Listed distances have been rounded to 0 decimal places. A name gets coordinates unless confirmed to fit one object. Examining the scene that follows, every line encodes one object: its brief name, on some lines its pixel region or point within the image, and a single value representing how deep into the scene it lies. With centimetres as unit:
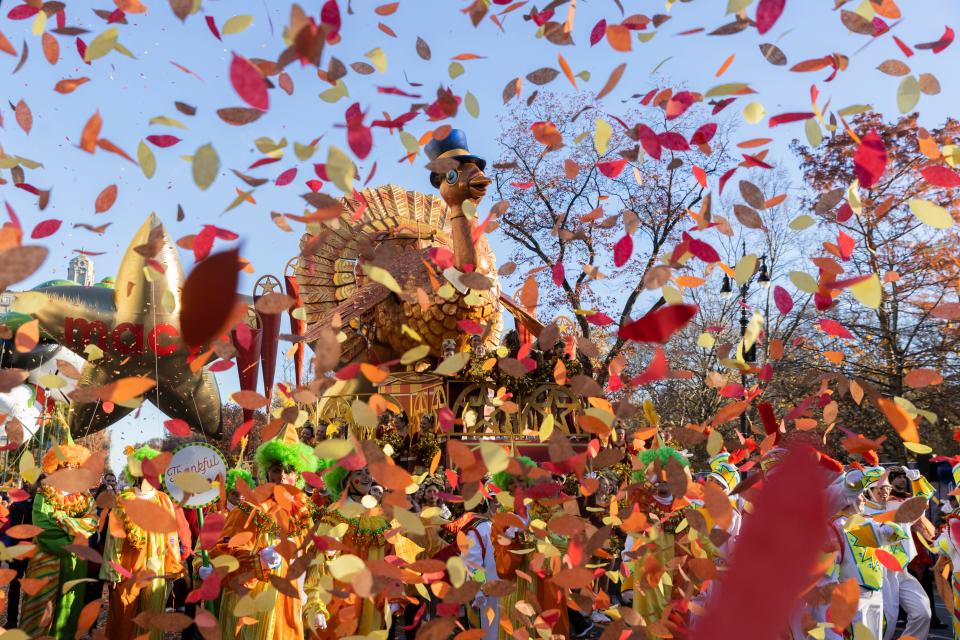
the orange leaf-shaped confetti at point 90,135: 252
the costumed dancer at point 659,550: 381
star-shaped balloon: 1301
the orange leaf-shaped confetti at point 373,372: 249
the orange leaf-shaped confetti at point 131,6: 251
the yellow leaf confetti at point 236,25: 244
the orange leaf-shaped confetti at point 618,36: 271
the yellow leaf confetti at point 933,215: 259
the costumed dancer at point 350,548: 506
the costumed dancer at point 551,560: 349
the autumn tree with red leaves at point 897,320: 1280
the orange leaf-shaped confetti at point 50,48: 267
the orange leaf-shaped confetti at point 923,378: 297
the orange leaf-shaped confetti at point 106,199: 284
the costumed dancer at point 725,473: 708
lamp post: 1286
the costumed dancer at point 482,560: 589
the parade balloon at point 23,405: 1573
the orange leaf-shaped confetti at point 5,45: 262
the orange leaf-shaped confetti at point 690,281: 317
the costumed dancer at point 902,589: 640
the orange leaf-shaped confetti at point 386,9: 276
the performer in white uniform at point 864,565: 588
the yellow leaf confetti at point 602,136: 285
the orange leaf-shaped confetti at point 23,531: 343
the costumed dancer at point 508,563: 599
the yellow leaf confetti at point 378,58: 269
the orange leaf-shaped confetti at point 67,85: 271
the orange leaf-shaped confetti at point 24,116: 279
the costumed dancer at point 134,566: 659
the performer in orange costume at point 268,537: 511
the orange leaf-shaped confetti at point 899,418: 261
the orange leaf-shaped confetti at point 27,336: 275
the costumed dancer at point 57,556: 684
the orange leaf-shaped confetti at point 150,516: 252
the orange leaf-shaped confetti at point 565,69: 280
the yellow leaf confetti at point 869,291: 248
